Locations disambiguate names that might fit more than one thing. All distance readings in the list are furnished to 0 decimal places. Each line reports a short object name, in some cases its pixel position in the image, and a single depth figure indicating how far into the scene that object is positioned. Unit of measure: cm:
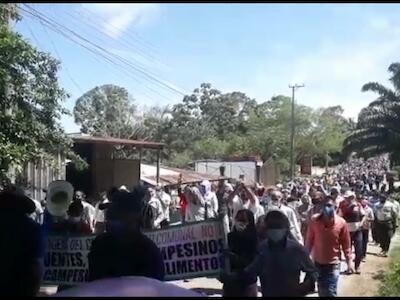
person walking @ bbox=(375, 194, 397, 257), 1625
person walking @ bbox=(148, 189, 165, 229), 1263
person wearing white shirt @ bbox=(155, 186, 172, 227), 1339
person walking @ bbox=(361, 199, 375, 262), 1389
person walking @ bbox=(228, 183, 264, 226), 1212
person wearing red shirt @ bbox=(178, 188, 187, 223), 1581
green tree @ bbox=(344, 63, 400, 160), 4009
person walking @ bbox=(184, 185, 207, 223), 1305
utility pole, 5206
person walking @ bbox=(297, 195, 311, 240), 1327
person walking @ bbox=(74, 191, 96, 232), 1132
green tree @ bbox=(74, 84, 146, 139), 7919
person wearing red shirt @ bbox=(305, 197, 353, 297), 783
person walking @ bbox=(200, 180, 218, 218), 1375
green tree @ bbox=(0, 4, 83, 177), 1109
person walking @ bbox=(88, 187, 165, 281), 422
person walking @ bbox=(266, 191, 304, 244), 981
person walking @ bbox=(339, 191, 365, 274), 1315
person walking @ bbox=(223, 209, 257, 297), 639
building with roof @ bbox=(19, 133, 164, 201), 2598
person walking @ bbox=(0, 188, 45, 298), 452
